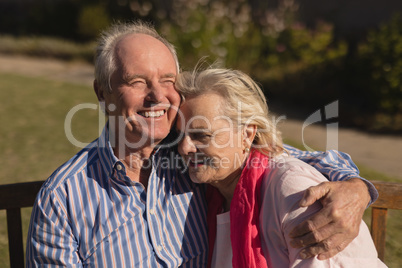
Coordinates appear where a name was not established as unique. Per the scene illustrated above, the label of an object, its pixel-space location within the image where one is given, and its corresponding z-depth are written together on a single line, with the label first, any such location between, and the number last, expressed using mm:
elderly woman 2141
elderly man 2152
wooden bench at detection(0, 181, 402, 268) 2496
